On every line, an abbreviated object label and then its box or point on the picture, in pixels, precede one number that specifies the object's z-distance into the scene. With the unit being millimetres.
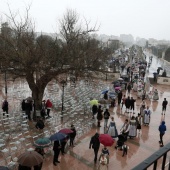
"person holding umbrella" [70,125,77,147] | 10711
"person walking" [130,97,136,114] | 17453
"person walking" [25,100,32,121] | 14702
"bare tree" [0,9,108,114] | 13602
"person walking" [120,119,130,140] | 11966
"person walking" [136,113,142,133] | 12902
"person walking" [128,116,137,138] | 12367
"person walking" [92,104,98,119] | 15500
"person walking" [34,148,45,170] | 8633
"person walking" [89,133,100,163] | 9478
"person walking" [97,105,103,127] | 14023
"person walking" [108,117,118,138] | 11984
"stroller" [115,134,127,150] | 11094
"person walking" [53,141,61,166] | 9285
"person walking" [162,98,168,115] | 17619
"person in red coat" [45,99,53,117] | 15461
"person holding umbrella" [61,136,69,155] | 9983
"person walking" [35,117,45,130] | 11727
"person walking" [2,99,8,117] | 14698
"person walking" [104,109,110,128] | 13367
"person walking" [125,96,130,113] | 17578
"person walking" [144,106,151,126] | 14602
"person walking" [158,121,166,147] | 11659
